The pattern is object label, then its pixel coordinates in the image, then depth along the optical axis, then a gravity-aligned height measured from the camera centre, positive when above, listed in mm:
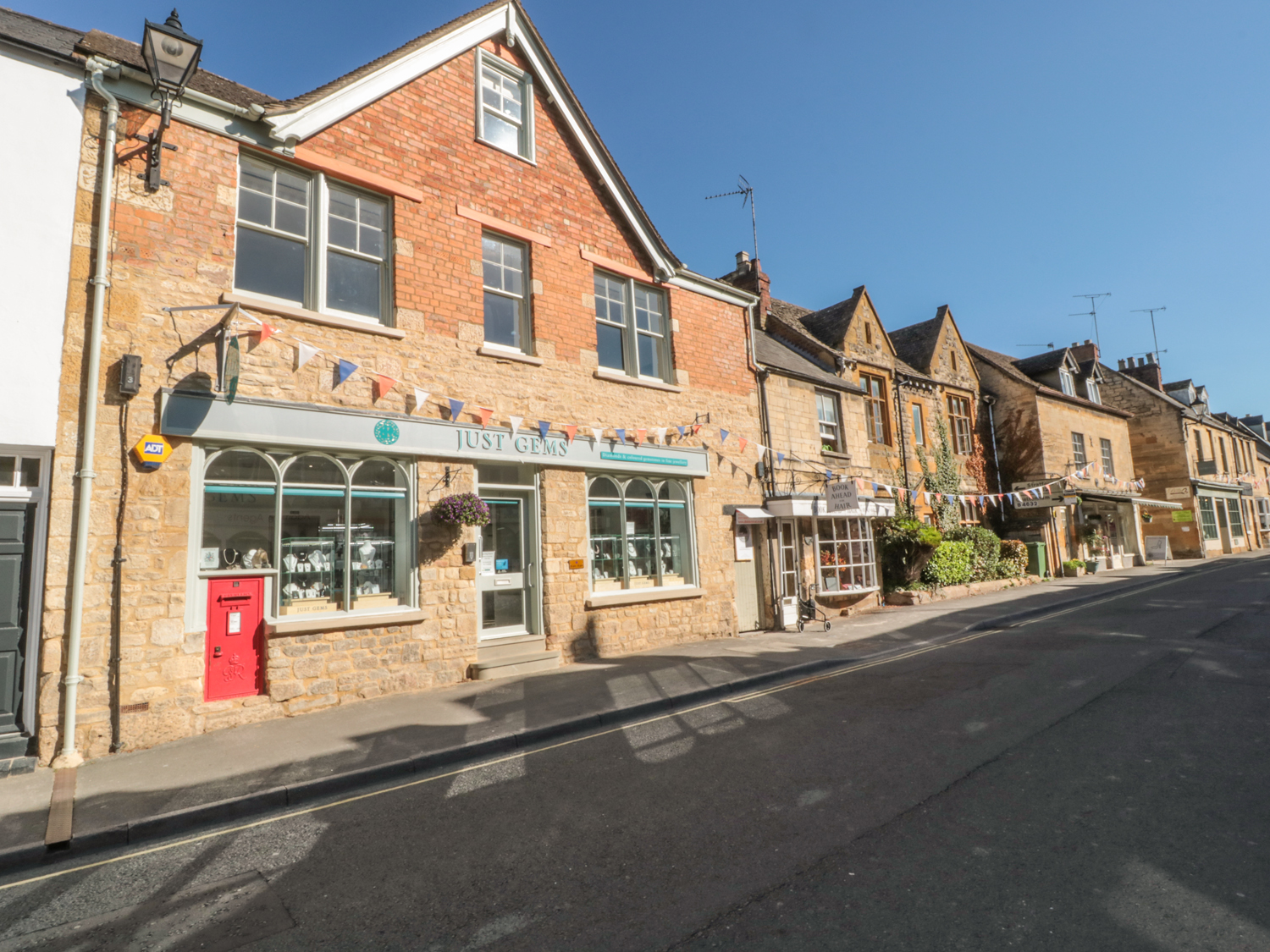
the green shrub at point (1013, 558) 21688 -563
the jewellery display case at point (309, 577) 8359 -70
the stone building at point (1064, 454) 24469 +3298
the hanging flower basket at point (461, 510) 9219 +742
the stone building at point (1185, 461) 31812 +3560
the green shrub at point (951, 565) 18609 -616
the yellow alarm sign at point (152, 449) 7250 +1379
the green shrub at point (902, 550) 18406 -124
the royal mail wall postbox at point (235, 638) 7703 -733
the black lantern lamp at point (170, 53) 7012 +5484
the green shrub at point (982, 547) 20648 -161
